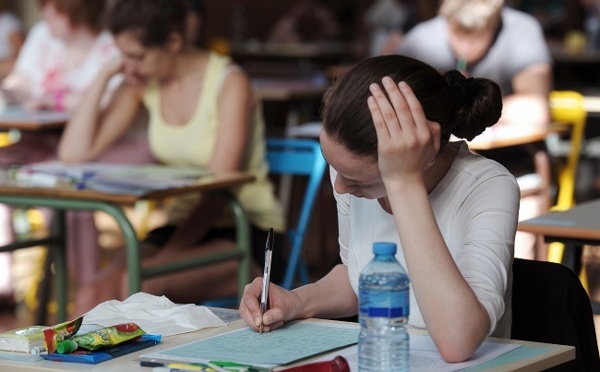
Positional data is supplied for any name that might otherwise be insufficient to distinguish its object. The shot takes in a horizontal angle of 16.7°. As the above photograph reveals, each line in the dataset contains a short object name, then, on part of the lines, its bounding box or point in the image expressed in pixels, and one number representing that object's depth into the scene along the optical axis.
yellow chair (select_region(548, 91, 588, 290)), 8.92
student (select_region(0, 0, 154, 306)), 8.44
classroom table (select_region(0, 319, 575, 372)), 2.76
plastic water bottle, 2.65
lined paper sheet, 2.81
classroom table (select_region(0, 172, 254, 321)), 5.44
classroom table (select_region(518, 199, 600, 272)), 4.58
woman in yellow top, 6.25
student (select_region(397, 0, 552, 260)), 8.26
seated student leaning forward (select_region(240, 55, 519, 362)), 2.90
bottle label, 2.64
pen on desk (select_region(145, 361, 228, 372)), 2.66
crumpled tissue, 3.19
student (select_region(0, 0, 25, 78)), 13.22
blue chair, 6.44
